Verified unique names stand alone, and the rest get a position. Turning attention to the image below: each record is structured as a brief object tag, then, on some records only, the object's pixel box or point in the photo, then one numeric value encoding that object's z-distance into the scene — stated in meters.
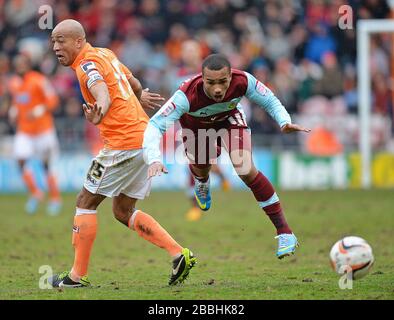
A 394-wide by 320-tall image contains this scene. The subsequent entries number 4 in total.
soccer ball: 14.73
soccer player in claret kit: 15.47
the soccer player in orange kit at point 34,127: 32.25
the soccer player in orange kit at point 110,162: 15.59
